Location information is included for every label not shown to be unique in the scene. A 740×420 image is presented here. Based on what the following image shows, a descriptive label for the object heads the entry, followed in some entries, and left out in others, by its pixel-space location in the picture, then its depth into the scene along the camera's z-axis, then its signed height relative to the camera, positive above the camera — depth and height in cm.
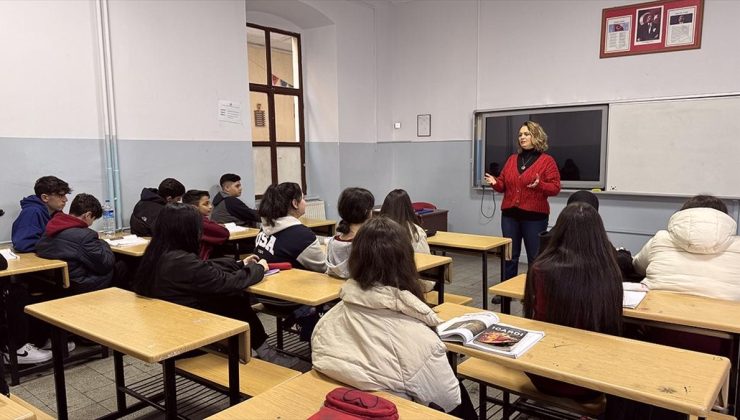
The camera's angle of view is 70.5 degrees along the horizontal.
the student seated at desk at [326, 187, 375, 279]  278 -38
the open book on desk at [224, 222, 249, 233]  467 -71
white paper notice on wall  539 +39
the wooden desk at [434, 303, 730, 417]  139 -65
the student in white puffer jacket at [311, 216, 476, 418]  154 -56
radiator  671 -80
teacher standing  431 -36
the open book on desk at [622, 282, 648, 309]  217 -64
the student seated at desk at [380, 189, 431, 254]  330 -40
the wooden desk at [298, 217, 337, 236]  557 -84
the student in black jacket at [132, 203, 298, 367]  232 -55
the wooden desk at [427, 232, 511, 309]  369 -70
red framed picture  504 +119
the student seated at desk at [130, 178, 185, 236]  439 -45
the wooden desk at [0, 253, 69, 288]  308 -71
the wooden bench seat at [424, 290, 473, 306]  328 -97
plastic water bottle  447 -61
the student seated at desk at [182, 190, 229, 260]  361 -61
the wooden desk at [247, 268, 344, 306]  235 -66
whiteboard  490 -1
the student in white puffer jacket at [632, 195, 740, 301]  224 -49
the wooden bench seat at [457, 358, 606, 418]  185 -89
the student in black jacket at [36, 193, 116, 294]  338 -65
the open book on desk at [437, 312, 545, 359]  169 -64
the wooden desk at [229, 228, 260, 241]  441 -73
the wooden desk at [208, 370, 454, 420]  141 -72
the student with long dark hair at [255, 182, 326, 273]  295 -49
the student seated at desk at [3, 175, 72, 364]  320 -83
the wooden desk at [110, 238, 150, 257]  374 -73
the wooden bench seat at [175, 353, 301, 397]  205 -92
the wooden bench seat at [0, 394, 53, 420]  135 -69
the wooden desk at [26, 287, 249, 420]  179 -67
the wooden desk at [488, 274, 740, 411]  195 -65
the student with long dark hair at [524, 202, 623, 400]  187 -48
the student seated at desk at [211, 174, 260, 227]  504 -56
